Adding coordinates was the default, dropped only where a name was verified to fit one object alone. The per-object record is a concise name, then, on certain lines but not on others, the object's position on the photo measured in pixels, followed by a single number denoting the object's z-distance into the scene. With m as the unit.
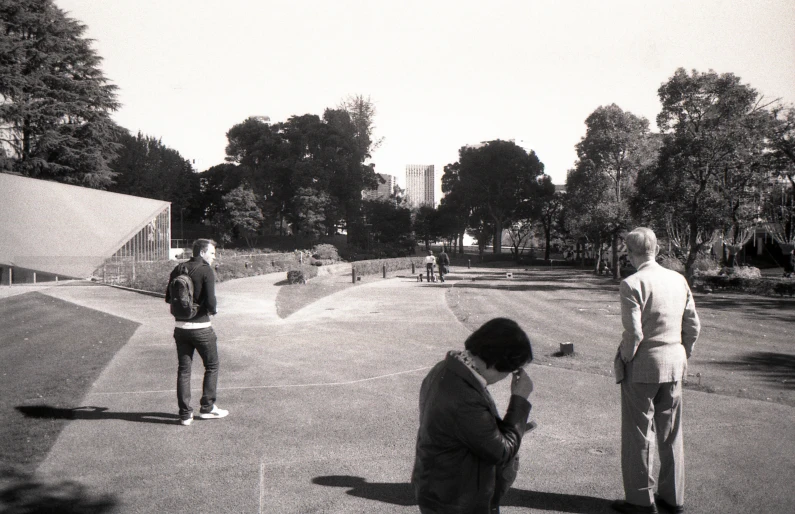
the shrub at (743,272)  26.02
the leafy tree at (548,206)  60.45
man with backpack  5.46
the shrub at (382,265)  34.83
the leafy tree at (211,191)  63.41
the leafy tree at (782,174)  24.00
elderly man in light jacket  3.64
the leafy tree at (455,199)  63.09
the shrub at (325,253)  40.44
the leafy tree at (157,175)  46.41
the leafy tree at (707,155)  24.53
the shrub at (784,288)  21.91
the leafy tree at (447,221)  66.25
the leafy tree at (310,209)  47.50
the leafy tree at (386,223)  56.62
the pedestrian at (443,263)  29.78
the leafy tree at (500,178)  59.72
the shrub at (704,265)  28.68
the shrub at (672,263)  32.28
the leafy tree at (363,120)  56.18
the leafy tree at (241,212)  48.31
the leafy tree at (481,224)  63.32
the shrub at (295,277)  24.47
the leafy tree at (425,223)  70.06
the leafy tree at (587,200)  37.73
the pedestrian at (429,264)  30.47
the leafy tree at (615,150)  38.34
